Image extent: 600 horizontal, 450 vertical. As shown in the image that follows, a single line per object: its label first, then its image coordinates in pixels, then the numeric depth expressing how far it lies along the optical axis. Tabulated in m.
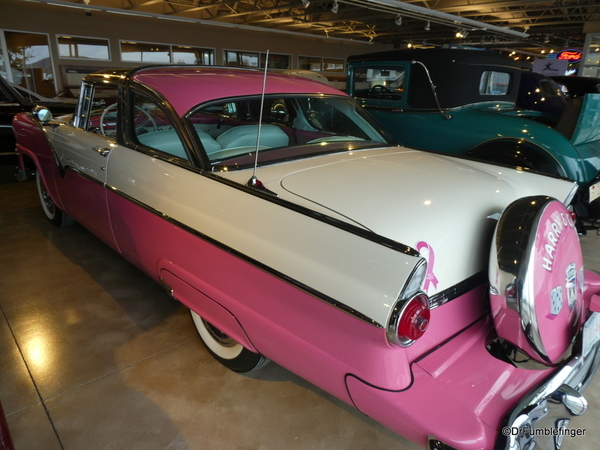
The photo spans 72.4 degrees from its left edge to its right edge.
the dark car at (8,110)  5.37
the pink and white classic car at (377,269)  1.28
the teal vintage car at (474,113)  3.87
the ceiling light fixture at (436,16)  7.98
